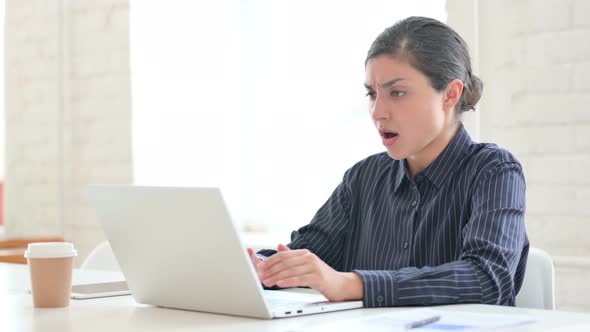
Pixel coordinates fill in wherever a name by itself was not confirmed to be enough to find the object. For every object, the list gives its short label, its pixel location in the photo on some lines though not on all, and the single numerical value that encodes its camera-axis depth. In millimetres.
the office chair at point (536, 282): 2869
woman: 2719
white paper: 2298
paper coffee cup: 2623
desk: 2373
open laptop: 2410
